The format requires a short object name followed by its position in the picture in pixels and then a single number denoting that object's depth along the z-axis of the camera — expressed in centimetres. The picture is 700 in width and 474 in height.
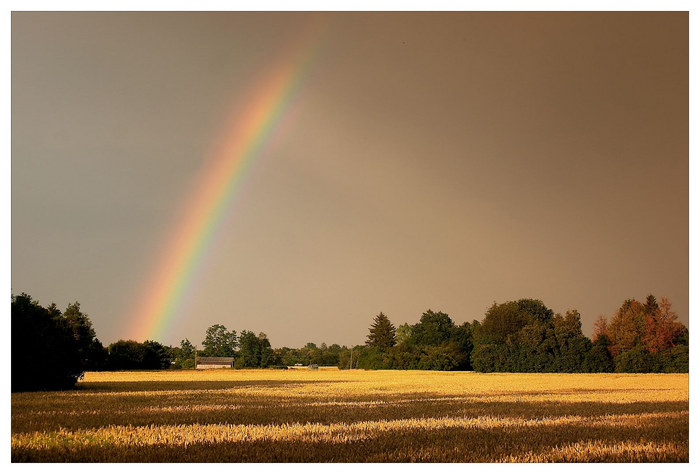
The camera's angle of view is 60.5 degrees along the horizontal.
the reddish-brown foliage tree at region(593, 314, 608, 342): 11331
